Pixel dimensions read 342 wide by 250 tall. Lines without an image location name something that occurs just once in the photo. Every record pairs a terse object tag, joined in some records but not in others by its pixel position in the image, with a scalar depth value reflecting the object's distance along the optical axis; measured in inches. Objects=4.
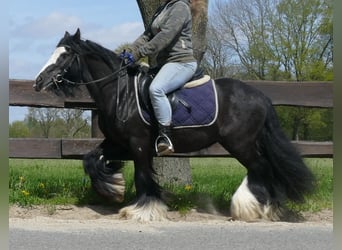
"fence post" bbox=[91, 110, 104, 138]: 335.9
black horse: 266.7
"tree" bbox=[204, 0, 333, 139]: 1231.5
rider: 257.9
